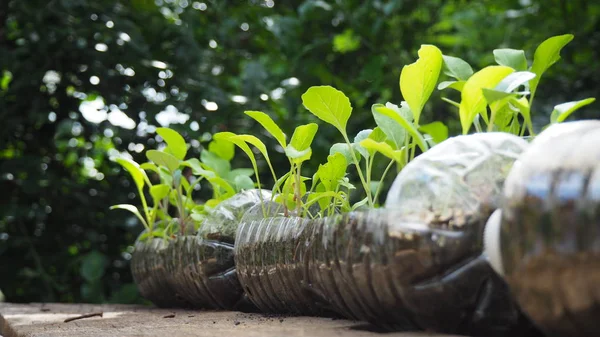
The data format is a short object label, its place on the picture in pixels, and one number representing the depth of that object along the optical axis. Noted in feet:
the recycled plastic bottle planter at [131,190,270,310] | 3.16
